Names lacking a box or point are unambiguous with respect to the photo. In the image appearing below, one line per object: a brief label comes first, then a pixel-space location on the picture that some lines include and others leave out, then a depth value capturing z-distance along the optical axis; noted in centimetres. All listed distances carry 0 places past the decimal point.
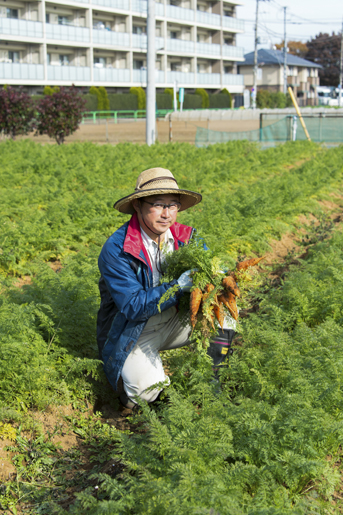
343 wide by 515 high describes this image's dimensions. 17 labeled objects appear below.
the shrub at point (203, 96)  5569
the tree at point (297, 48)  11309
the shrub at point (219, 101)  5863
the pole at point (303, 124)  2367
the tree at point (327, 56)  10431
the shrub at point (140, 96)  4903
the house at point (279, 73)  8300
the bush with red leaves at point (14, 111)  2227
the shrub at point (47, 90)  4047
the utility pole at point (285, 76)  7043
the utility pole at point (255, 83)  5506
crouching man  395
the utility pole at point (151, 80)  1777
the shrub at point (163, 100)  5121
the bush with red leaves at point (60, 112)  2306
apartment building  4262
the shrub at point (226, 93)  6061
